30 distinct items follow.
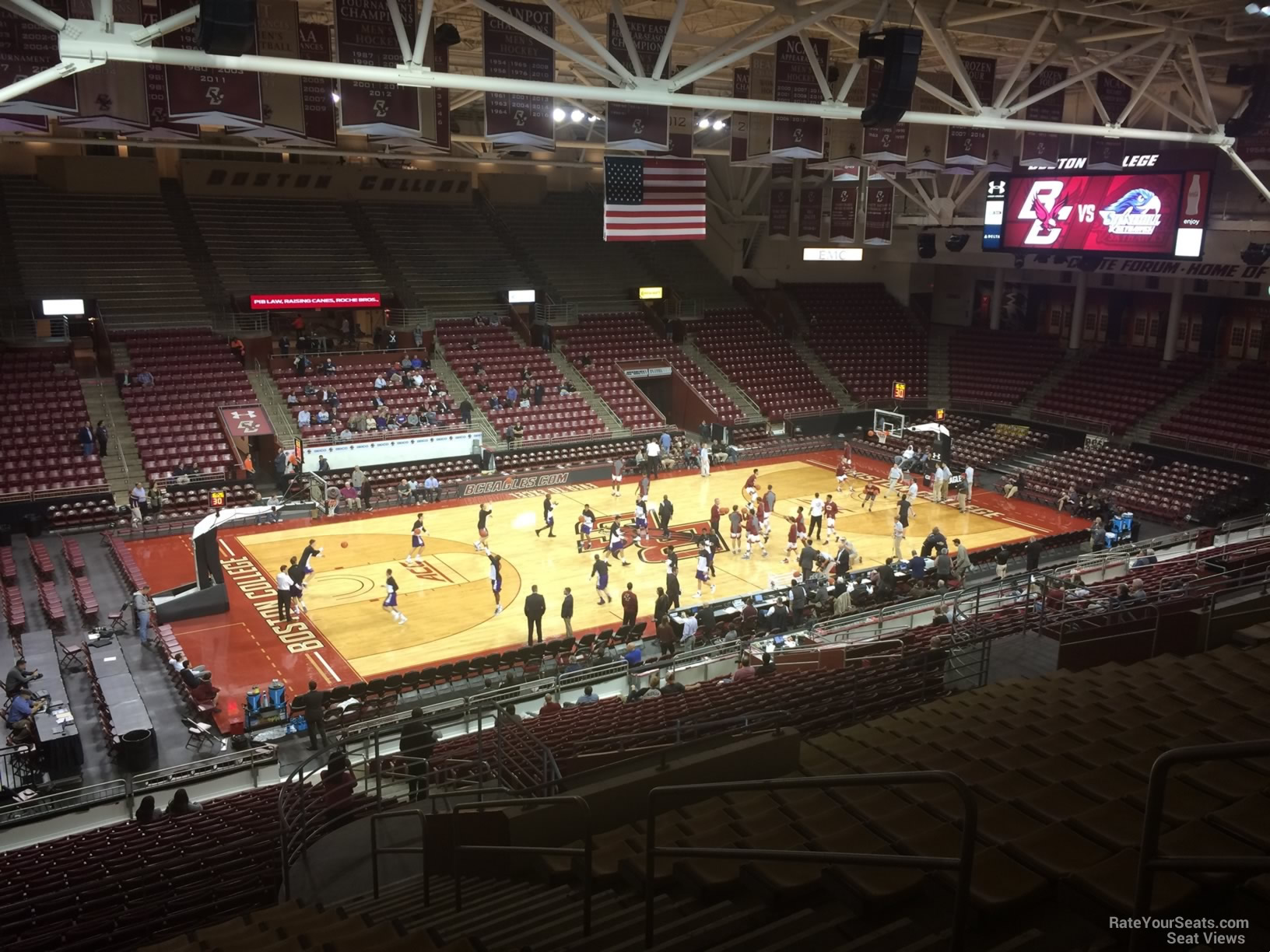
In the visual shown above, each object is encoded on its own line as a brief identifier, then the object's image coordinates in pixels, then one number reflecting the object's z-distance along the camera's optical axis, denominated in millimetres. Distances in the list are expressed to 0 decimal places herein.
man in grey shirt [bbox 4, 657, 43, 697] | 14930
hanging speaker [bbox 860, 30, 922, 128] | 14766
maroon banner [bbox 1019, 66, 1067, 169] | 20578
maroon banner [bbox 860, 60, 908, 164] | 19969
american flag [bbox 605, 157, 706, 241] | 21906
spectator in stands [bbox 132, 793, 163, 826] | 11782
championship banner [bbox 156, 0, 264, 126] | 13297
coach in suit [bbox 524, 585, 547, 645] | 18641
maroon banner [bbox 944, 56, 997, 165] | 20688
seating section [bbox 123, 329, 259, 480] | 28672
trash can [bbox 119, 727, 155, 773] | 14125
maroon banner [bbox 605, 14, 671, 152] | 16812
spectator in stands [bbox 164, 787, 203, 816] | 12148
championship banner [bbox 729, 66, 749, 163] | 20203
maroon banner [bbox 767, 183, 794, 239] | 31000
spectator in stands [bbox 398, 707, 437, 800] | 12242
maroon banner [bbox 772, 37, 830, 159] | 17016
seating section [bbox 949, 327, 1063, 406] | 38406
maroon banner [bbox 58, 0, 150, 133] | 12969
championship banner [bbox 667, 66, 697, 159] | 21844
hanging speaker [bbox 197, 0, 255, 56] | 10945
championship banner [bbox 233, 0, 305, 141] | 13664
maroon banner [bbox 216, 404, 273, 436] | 29609
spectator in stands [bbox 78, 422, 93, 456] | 27391
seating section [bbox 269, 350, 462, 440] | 31812
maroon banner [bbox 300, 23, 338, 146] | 14648
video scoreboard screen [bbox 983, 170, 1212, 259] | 24266
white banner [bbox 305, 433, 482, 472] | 30344
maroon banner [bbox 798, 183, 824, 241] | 29547
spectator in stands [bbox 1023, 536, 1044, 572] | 22266
